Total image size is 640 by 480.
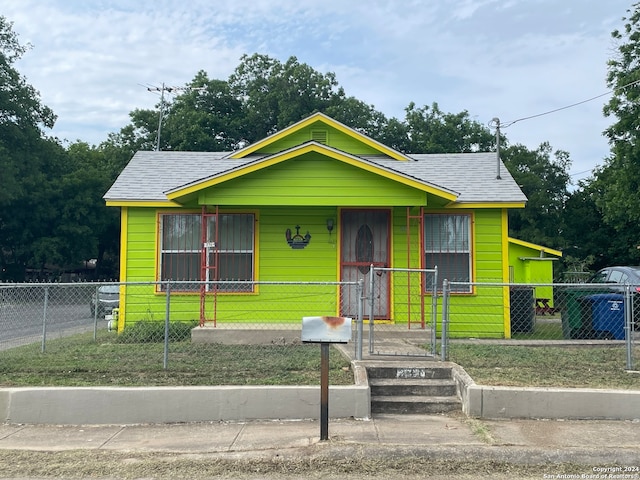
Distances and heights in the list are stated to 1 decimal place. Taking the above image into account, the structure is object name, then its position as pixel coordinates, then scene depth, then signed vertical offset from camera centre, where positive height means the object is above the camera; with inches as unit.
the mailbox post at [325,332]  195.9 -19.9
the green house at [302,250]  428.5 +20.1
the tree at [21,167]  1200.8 +241.6
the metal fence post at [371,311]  278.6 -17.7
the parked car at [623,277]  434.3 -0.5
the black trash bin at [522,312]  455.5 -29.4
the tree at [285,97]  1565.0 +509.7
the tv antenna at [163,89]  1358.8 +458.8
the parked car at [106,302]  679.7 -33.0
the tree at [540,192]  1321.4 +208.0
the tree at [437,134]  1536.7 +399.8
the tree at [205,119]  1501.0 +430.9
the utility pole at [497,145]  467.0 +110.1
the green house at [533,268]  650.2 +9.9
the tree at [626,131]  911.7 +246.2
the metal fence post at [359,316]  279.4 -20.8
